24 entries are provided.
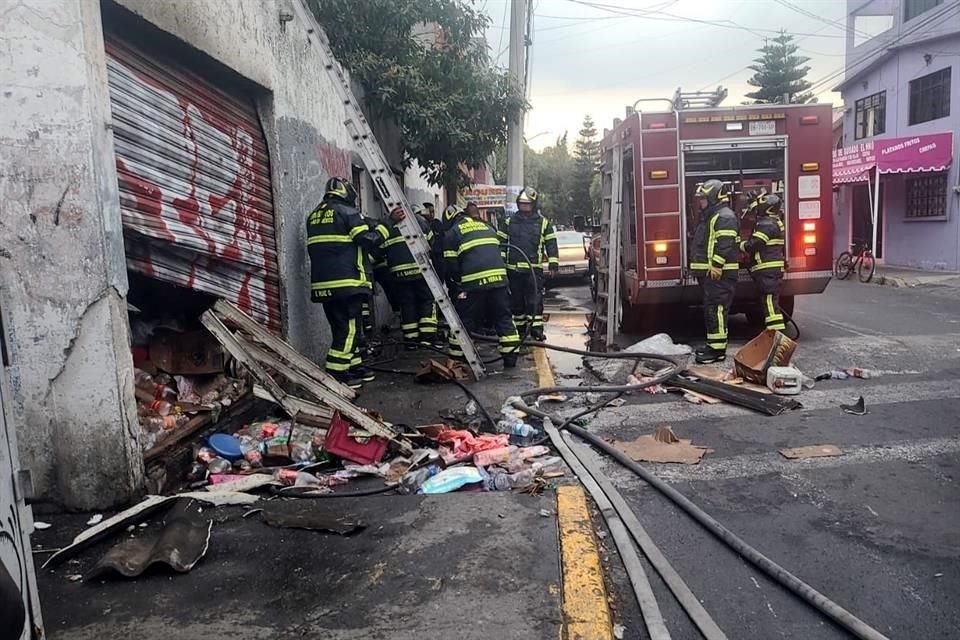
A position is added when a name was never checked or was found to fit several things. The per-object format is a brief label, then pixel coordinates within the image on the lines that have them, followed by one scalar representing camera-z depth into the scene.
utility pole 13.47
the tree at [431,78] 10.68
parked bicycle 19.23
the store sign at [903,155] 19.67
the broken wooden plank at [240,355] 5.25
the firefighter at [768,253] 8.41
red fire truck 8.76
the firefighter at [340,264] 6.92
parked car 18.69
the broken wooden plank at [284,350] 5.67
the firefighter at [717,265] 8.10
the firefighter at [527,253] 9.63
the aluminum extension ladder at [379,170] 6.96
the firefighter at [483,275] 7.75
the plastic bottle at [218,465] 4.81
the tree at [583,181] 64.94
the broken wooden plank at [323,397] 5.07
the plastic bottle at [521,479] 4.53
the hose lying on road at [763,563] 2.89
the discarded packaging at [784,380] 6.69
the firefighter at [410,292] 8.94
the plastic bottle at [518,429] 5.50
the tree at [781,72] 36.50
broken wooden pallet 5.10
